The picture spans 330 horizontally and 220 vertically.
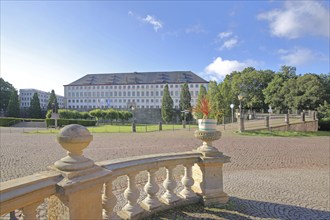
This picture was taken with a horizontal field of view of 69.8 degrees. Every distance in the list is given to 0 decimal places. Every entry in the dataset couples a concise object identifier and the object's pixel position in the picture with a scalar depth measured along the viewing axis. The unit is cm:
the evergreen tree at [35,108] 6675
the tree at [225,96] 4759
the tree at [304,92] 4878
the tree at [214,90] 4694
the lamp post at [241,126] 2539
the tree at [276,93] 5653
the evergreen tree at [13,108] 6250
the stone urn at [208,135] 414
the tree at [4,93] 7204
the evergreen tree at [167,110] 6844
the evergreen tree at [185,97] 7200
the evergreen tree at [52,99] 7614
